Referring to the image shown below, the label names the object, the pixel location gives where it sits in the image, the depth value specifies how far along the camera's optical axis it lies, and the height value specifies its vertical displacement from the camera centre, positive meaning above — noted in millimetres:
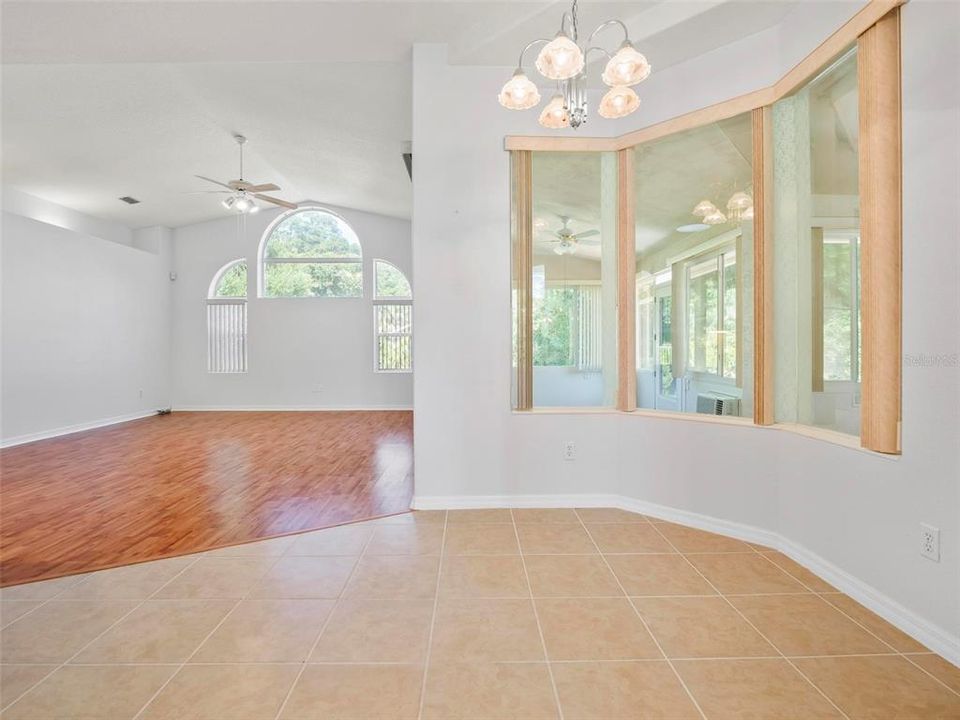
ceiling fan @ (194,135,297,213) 5422 +2066
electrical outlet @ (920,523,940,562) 1700 -758
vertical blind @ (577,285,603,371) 3264 +174
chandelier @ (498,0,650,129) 1725 +1139
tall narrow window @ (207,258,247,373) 8547 +485
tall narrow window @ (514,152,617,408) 3213 +535
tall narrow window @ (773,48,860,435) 2203 +529
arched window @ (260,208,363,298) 8562 +1817
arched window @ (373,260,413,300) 8609 +1399
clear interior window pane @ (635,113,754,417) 2771 +544
